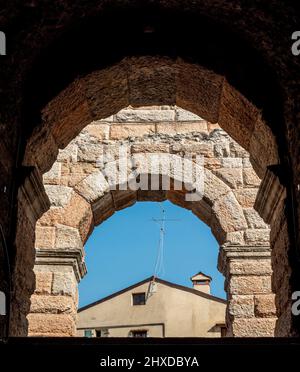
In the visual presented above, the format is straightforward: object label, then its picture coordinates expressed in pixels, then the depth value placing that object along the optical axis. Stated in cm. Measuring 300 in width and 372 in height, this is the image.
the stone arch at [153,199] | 816
